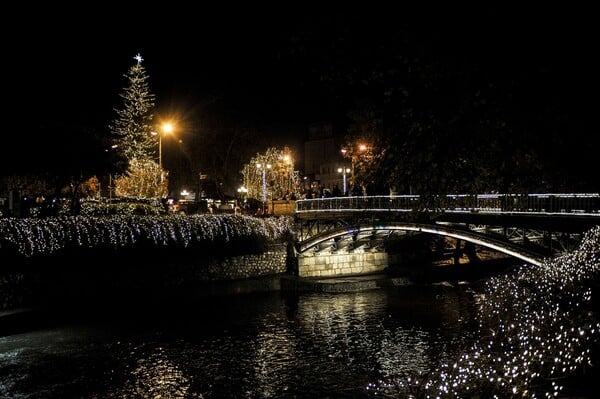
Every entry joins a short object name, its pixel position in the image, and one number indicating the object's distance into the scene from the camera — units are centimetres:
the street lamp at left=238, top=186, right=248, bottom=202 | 6502
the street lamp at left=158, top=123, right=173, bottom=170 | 3247
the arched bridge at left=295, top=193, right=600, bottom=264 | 1888
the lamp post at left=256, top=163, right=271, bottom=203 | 4608
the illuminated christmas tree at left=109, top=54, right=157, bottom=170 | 4684
